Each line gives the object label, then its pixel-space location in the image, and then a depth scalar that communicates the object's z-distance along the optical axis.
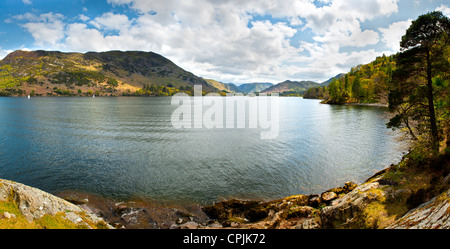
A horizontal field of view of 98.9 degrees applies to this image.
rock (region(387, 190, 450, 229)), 9.19
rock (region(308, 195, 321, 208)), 21.00
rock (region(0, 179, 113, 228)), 12.41
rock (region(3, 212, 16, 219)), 10.79
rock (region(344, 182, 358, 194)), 23.43
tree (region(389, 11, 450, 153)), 20.38
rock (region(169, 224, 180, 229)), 18.91
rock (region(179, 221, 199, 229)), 18.78
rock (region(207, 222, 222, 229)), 18.94
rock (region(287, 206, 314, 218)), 19.22
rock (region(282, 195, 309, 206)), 21.52
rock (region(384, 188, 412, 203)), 15.23
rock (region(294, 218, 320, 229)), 17.05
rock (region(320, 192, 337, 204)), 21.36
